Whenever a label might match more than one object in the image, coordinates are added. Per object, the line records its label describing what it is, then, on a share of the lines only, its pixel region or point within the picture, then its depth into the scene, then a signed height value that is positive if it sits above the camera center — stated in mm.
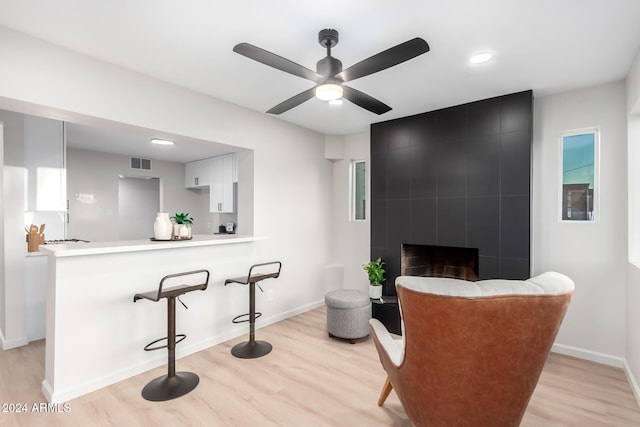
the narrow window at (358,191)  4727 +313
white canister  2904 -157
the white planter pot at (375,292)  3826 -972
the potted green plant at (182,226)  3037 -146
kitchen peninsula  2279 -828
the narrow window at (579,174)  2969 +366
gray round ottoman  3297 -1100
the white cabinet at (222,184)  5629 +500
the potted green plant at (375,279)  3830 -823
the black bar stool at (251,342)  3029 -1324
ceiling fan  1706 +866
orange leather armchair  1432 -612
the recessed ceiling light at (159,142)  4746 +1054
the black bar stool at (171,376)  2354 -1329
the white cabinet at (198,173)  6176 +763
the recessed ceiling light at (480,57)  2344 +1170
